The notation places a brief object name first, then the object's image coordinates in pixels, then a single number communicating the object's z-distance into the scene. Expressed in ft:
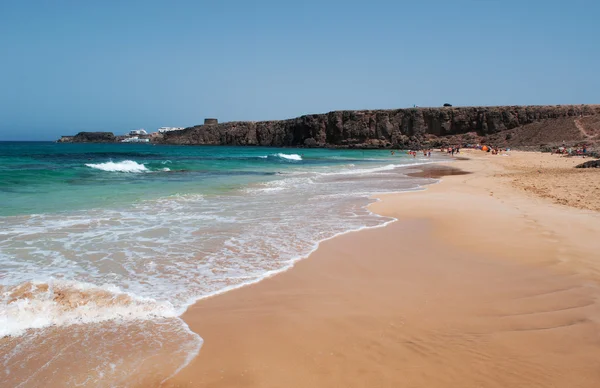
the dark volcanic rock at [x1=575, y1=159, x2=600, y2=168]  60.23
